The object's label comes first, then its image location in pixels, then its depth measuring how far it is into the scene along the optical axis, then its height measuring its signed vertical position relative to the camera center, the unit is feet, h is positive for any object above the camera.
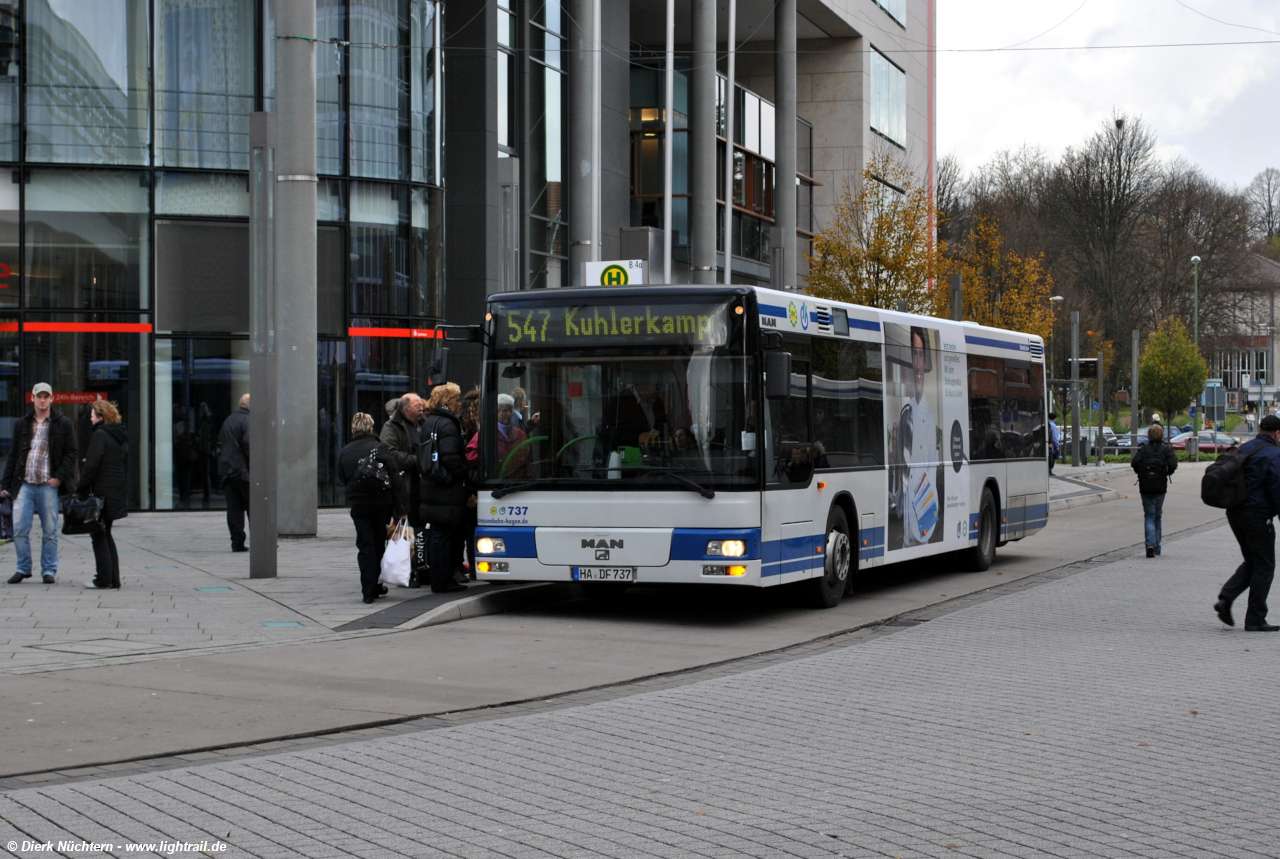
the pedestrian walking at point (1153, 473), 63.77 -1.62
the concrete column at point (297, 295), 57.72 +5.84
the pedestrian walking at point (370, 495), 40.52 -1.49
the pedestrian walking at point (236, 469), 54.70 -0.99
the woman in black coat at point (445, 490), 41.73 -1.42
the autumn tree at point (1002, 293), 137.49 +14.90
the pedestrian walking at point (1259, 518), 38.58 -2.19
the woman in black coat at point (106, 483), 42.60 -1.16
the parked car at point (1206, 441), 244.63 -1.02
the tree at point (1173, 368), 235.20 +10.89
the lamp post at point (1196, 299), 243.81 +22.97
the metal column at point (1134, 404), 192.75 +4.15
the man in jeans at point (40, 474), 43.78 -0.92
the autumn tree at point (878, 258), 112.57 +13.98
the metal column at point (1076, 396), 149.59 +4.30
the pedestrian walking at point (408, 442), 43.24 -0.03
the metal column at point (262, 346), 47.34 +3.11
